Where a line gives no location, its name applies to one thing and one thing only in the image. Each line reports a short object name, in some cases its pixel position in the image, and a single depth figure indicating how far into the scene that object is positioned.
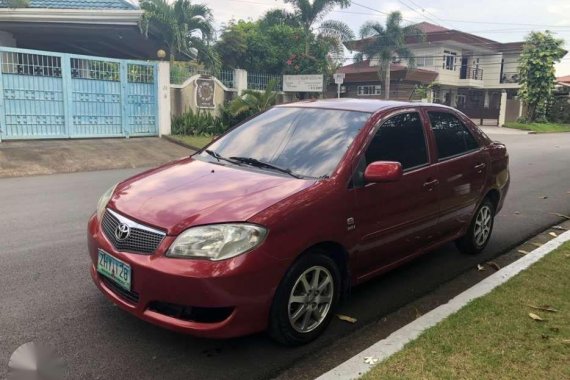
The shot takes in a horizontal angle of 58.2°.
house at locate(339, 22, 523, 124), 37.69
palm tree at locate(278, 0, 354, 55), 27.66
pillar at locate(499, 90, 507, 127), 37.53
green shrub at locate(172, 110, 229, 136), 16.99
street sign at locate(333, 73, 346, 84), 19.89
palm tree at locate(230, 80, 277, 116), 18.31
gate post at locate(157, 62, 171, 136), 16.34
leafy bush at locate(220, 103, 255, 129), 18.41
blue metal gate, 13.04
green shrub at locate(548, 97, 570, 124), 38.94
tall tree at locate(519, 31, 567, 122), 35.12
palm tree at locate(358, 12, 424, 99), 33.25
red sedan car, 3.01
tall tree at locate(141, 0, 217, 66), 19.62
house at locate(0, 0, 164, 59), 15.27
